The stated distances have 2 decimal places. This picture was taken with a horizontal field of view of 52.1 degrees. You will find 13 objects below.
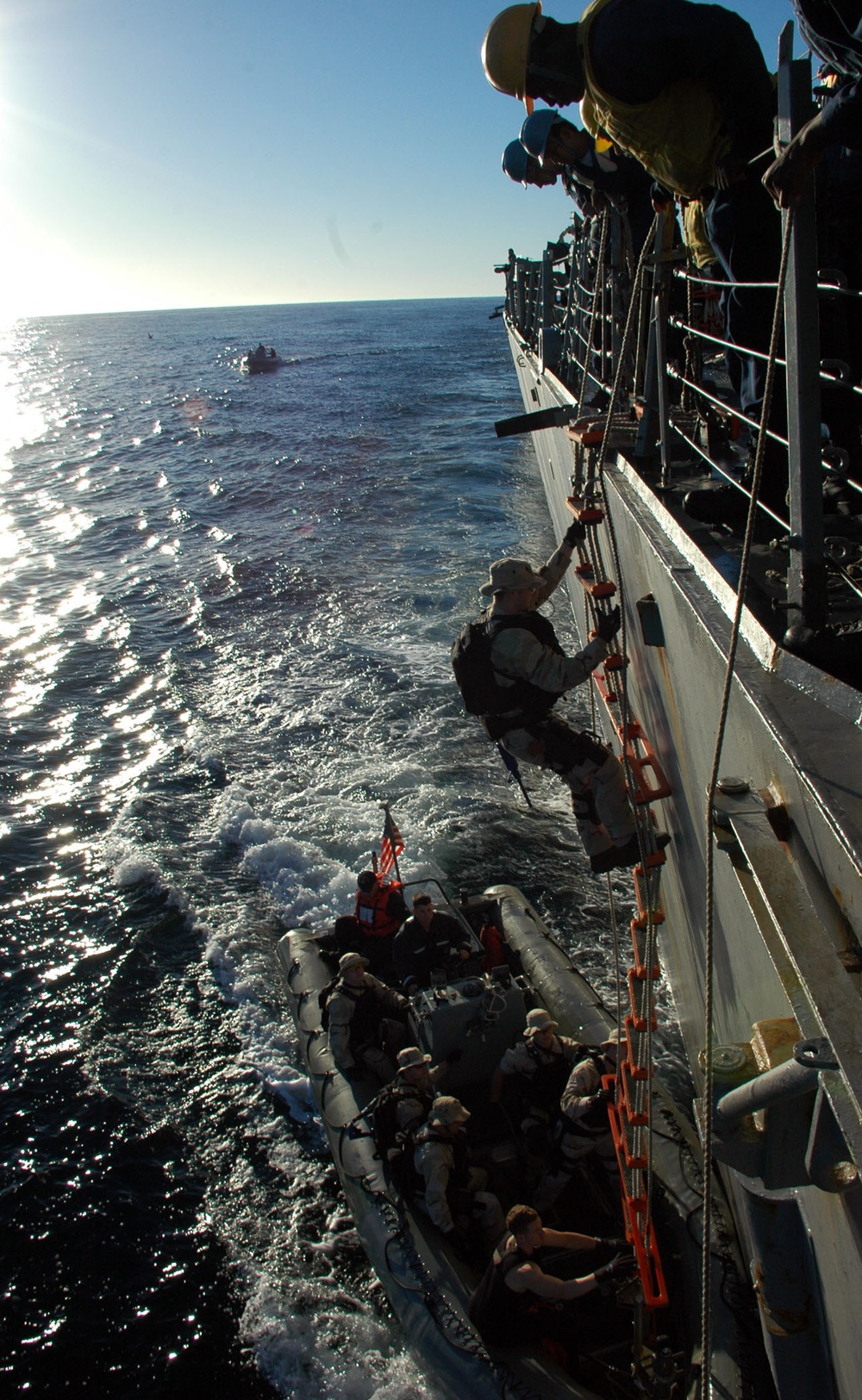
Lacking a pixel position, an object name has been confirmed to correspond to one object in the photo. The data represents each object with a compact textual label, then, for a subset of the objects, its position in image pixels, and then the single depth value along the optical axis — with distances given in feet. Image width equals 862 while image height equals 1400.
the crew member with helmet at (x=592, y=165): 24.79
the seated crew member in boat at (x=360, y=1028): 25.98
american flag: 31.58
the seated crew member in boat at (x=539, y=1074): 23.31
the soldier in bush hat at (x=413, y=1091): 22.39
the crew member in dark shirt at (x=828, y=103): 9.44
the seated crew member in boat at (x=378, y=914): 30.55
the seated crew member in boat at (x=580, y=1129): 21.79
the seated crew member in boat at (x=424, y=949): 27.76
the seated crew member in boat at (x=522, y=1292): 18.20
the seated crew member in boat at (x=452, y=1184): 20.86
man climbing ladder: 18.57
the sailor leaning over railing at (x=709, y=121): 15.29
